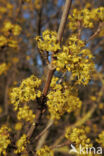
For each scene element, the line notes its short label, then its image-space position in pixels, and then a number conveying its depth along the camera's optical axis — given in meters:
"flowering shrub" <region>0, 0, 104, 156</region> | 0.27
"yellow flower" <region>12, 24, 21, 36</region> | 0.34
